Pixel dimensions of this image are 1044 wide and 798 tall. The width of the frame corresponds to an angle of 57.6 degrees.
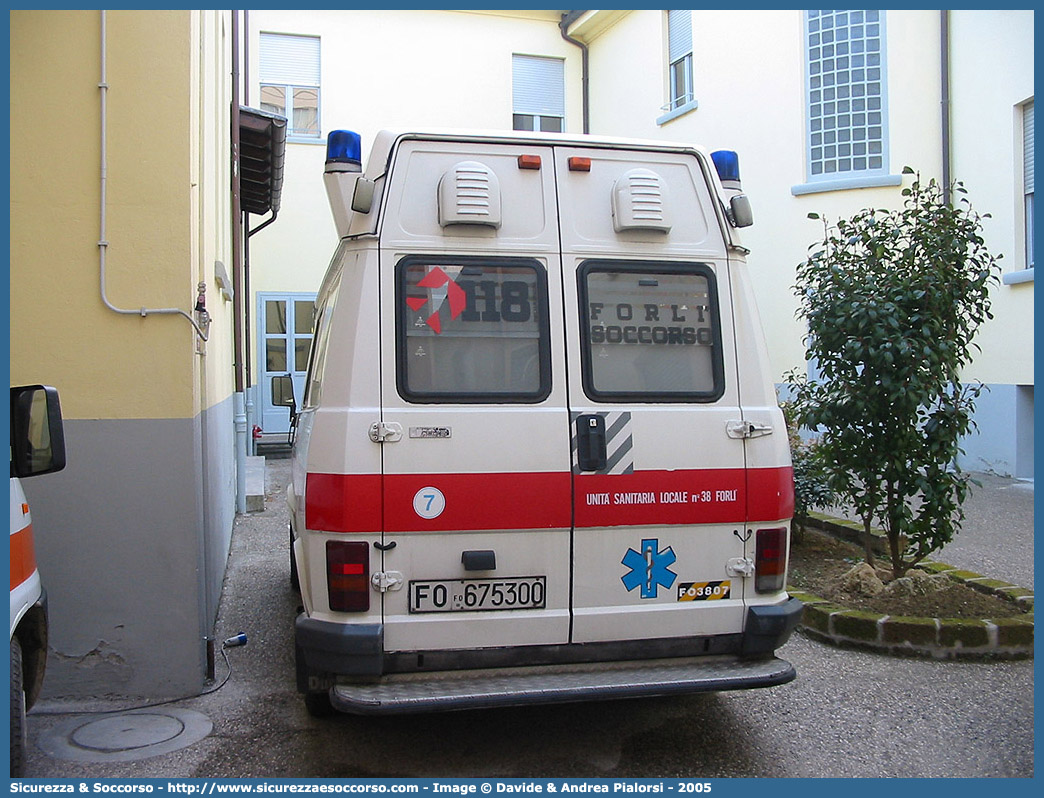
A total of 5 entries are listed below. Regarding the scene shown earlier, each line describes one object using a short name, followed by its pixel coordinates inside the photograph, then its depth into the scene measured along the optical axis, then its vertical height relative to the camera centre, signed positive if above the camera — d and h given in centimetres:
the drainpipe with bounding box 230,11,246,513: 934 +103
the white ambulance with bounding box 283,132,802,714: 381 -20
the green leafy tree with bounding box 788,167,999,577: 595 +18
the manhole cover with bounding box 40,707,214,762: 416 -157
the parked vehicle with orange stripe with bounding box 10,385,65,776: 340 -39
